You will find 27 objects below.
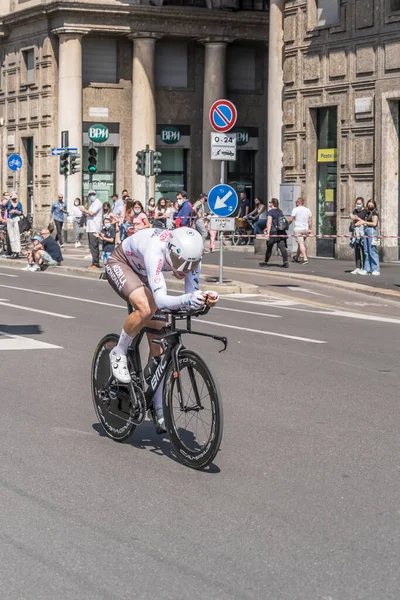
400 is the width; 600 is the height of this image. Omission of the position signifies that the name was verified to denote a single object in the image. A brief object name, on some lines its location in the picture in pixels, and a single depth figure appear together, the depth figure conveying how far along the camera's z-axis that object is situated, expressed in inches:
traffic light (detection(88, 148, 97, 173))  1697.8
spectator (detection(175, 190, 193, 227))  1264.8
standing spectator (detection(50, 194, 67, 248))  1695.4
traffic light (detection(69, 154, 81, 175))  1631.0
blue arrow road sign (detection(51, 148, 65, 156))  1630.4
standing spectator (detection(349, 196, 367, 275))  1067.9
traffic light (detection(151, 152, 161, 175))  1480.1
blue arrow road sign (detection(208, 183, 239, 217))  935.7
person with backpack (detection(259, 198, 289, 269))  1177.4
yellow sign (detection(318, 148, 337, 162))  1277.1
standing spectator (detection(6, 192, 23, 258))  1349.7
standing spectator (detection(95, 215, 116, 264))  1136.8
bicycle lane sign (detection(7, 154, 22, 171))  1763.0
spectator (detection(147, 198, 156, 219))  1403.5
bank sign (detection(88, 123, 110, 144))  1892.2
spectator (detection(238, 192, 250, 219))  1790.7
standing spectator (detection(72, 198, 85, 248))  1752.0
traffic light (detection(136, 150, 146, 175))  1487.8
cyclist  295.6
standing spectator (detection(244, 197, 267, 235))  1555.5
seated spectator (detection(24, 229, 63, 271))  1202.6
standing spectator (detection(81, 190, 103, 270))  1167.0
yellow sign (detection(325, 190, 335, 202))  1284.4
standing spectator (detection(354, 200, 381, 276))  1056.2
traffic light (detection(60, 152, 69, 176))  1627.7
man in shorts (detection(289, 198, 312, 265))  1237.7
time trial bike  293.4
